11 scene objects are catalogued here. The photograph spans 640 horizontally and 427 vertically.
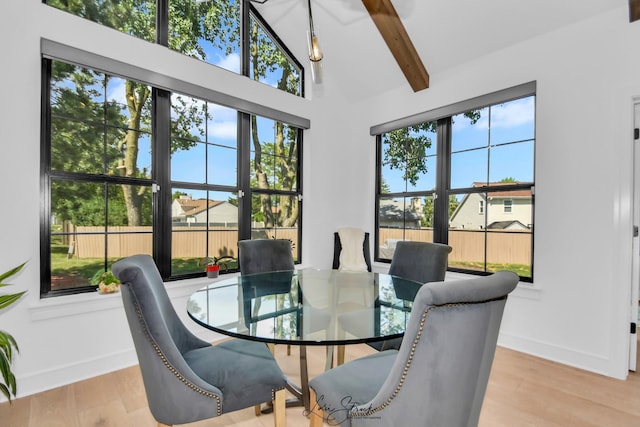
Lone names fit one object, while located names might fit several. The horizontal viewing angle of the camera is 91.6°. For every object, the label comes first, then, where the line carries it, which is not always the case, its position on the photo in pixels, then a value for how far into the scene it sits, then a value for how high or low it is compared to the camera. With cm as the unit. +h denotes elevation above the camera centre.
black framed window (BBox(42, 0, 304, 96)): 251 +169
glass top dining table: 130 -51
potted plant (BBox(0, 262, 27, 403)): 149 -69
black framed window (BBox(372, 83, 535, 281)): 290 +33
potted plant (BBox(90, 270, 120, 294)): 231 -55
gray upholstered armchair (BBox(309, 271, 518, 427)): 87 -43
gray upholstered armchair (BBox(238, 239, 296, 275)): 257 -39
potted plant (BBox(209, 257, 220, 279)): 289 -56
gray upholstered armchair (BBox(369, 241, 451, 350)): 221 -38
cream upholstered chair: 367 -40
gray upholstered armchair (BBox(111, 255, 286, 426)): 112 -69
